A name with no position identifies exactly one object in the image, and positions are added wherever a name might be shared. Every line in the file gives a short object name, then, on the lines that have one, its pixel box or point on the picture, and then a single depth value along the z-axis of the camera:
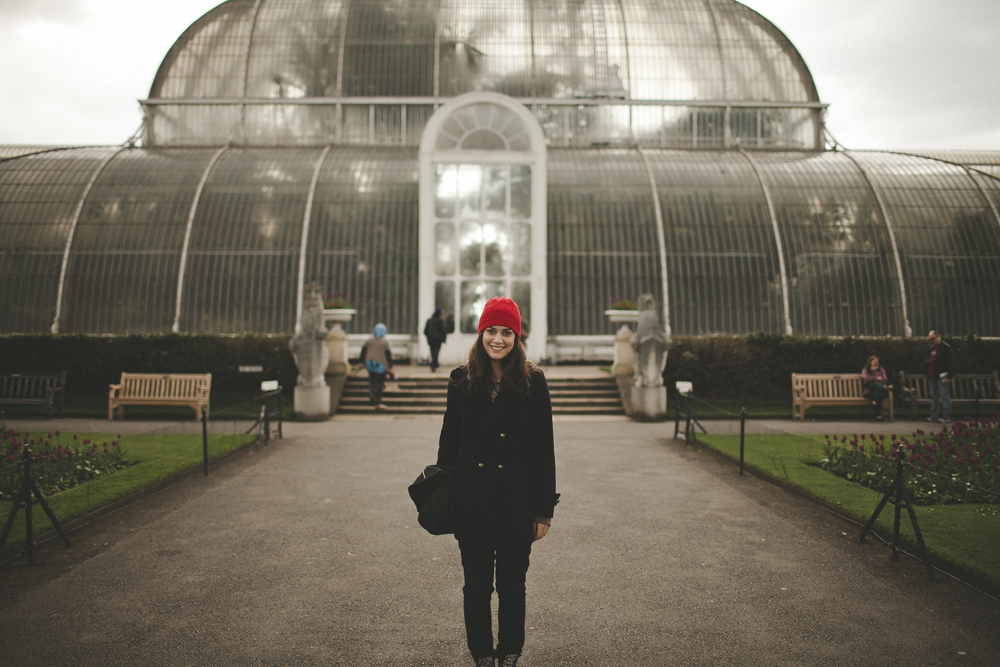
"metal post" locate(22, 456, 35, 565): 5.50
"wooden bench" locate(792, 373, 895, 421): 14.81
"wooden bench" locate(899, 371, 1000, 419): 15.06
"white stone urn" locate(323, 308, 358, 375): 16.94
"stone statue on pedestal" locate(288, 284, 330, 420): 14.12
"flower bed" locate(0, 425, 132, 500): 7.20
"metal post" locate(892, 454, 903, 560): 5.57
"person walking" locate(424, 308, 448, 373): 17.95
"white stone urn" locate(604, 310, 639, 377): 16.66
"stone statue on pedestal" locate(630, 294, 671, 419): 14.22
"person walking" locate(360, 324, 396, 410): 14.70
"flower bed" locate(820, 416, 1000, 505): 7.33
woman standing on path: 3.40
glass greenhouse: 20.55
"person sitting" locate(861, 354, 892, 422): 14.60
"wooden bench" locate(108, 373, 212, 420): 14.34
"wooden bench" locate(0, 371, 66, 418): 13.95
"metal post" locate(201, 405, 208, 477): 8.80
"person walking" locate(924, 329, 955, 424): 13.91
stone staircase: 15.37
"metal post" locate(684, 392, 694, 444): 11.54
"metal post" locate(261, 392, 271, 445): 11.48
